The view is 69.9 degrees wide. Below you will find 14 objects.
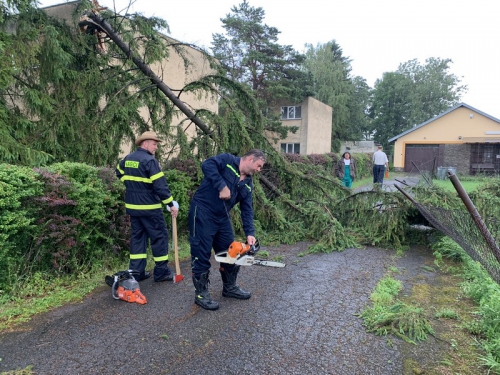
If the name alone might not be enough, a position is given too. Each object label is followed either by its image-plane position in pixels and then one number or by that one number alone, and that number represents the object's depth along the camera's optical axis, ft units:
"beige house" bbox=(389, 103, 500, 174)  93.40
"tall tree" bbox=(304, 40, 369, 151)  141.08
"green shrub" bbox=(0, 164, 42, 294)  11.89
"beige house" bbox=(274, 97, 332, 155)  99.09
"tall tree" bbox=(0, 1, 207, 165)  20.08
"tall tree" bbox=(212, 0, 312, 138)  87.92
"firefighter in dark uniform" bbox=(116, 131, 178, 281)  13.98
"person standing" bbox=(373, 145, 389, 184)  44.73
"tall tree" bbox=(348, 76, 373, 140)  153.38
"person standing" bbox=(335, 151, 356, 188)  42.78
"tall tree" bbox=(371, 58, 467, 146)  180.55
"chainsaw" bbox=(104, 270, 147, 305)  12.85
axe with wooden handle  14.07
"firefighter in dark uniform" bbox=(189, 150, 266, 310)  12.55
